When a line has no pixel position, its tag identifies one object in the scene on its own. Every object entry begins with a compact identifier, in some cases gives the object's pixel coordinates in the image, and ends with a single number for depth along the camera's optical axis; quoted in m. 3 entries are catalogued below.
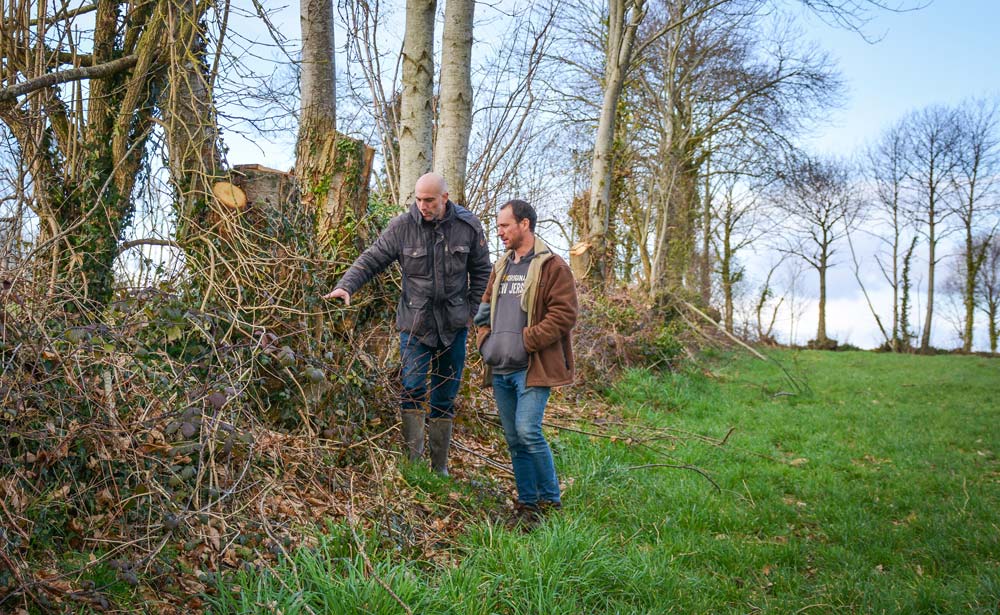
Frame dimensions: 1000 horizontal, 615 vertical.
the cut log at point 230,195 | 5.12
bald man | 5.30
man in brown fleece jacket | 4.77
